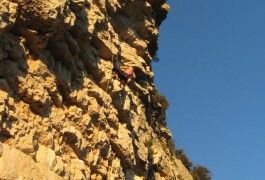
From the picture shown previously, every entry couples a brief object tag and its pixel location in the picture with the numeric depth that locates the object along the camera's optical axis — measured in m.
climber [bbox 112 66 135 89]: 20.33
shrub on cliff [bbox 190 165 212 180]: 48.58
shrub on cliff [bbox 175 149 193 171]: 45.44
